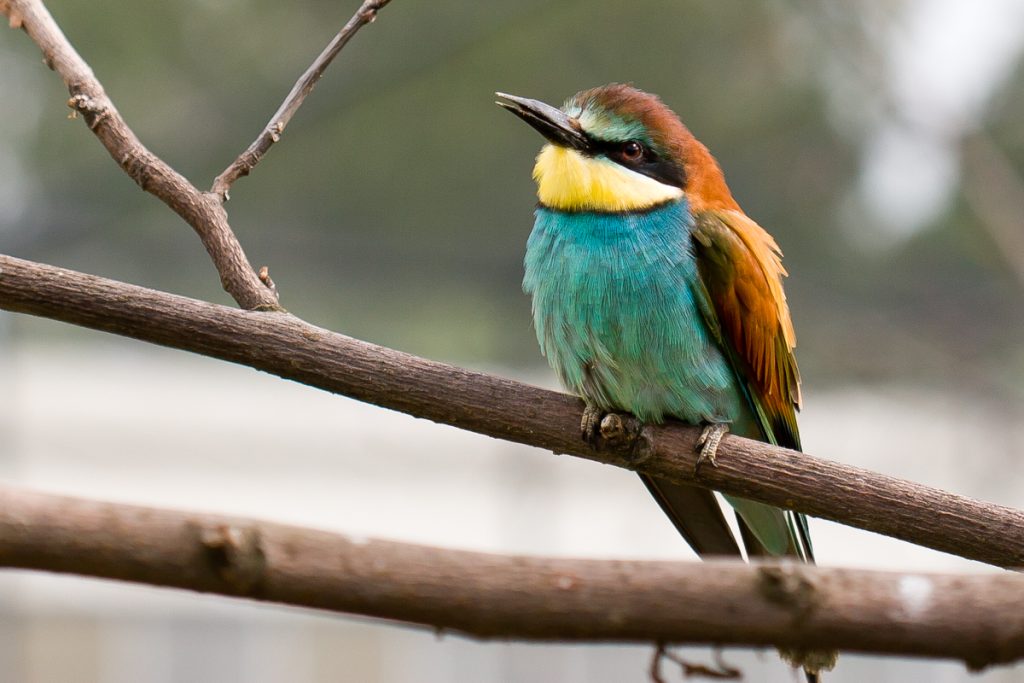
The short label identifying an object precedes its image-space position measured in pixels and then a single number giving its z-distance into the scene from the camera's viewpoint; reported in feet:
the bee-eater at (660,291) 15.28
